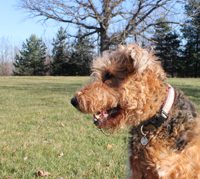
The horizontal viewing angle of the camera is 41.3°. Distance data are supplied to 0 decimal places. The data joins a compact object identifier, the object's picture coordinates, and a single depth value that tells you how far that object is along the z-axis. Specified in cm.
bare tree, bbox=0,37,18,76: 4651
